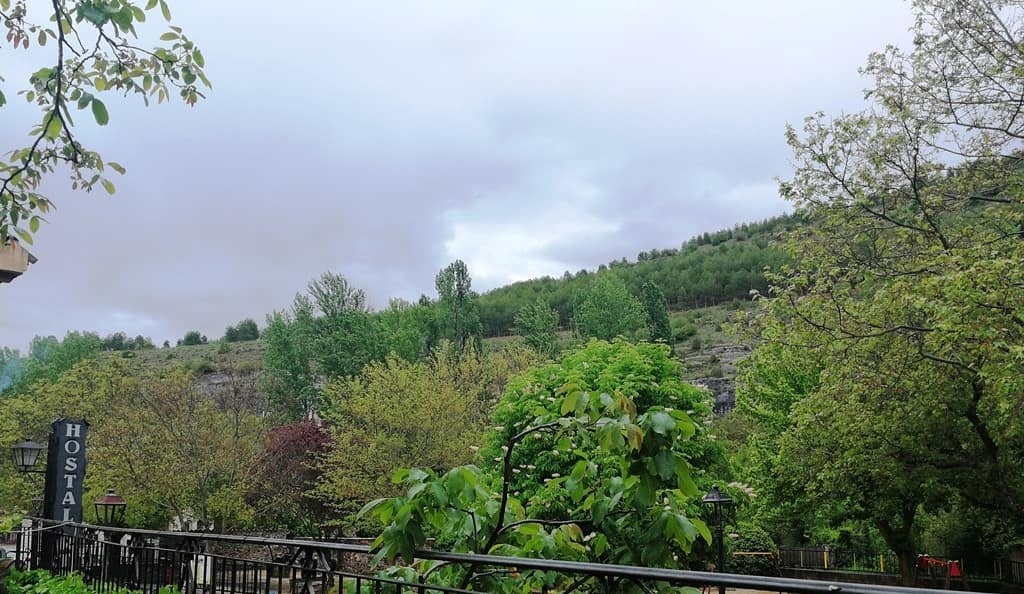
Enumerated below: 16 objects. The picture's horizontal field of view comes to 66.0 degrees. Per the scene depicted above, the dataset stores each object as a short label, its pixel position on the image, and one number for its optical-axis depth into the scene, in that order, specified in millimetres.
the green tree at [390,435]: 26422
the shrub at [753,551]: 24469
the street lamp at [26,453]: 14633
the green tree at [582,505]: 2633
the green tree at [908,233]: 12344
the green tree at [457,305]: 45875
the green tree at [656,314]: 49594
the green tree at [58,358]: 46375
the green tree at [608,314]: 46938
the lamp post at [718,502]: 14680
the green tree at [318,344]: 45062
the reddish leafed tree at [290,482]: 28672
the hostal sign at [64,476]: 12430
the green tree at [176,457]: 24469
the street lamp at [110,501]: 15230
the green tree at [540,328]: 43750
